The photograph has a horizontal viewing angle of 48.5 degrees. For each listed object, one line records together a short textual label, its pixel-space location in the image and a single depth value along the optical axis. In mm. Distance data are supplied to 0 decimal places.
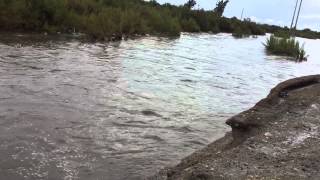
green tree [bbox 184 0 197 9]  52177
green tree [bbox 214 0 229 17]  57443
